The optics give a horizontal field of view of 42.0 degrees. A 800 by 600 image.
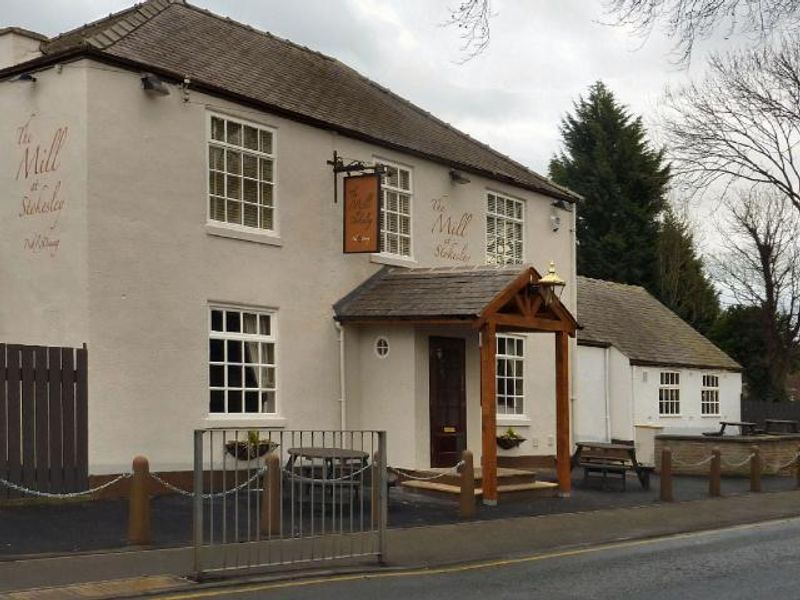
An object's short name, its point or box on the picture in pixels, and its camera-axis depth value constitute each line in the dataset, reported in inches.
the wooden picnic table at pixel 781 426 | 1123.4
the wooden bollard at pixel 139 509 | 436.8
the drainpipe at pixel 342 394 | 698.2
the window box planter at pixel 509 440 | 821.9
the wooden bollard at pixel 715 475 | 740.0
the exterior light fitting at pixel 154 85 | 580.7
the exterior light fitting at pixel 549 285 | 663.8
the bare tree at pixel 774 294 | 1656.0
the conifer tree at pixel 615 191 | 1759.4
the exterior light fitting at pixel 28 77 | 584.7
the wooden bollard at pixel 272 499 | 390.3
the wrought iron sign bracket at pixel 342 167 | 690.2
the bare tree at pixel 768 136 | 1149.1
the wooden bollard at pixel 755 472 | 780.0
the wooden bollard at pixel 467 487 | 572.1
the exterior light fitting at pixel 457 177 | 797.9
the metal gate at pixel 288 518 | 377.4
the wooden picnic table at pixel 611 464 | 750.5
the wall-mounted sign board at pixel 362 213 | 679.1
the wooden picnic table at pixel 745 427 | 1005.2
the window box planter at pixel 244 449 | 601.3
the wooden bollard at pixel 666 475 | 696.4
